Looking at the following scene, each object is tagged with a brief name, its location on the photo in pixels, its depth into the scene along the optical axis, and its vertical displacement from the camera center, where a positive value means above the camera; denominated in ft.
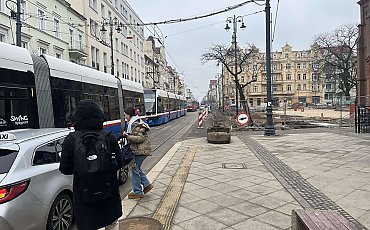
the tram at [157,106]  88.28 +0.67
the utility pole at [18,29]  47.70 +12.87
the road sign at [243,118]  60.06 -2.40
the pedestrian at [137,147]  18.79 -2.29
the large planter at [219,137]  45.19 -4.41
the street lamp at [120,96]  52.01 +2.28
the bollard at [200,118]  75.25 -2.69
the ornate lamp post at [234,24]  83.97 +22.28
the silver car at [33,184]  11.17 -2.81
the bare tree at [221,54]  93.66 +15.87
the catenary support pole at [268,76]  53.21 +4.88
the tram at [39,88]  25.48 +2.30
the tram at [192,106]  288.32 +1.12
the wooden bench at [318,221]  10.23 -4.03
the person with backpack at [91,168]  9.58 -1.78
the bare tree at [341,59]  169.78 +24.87
